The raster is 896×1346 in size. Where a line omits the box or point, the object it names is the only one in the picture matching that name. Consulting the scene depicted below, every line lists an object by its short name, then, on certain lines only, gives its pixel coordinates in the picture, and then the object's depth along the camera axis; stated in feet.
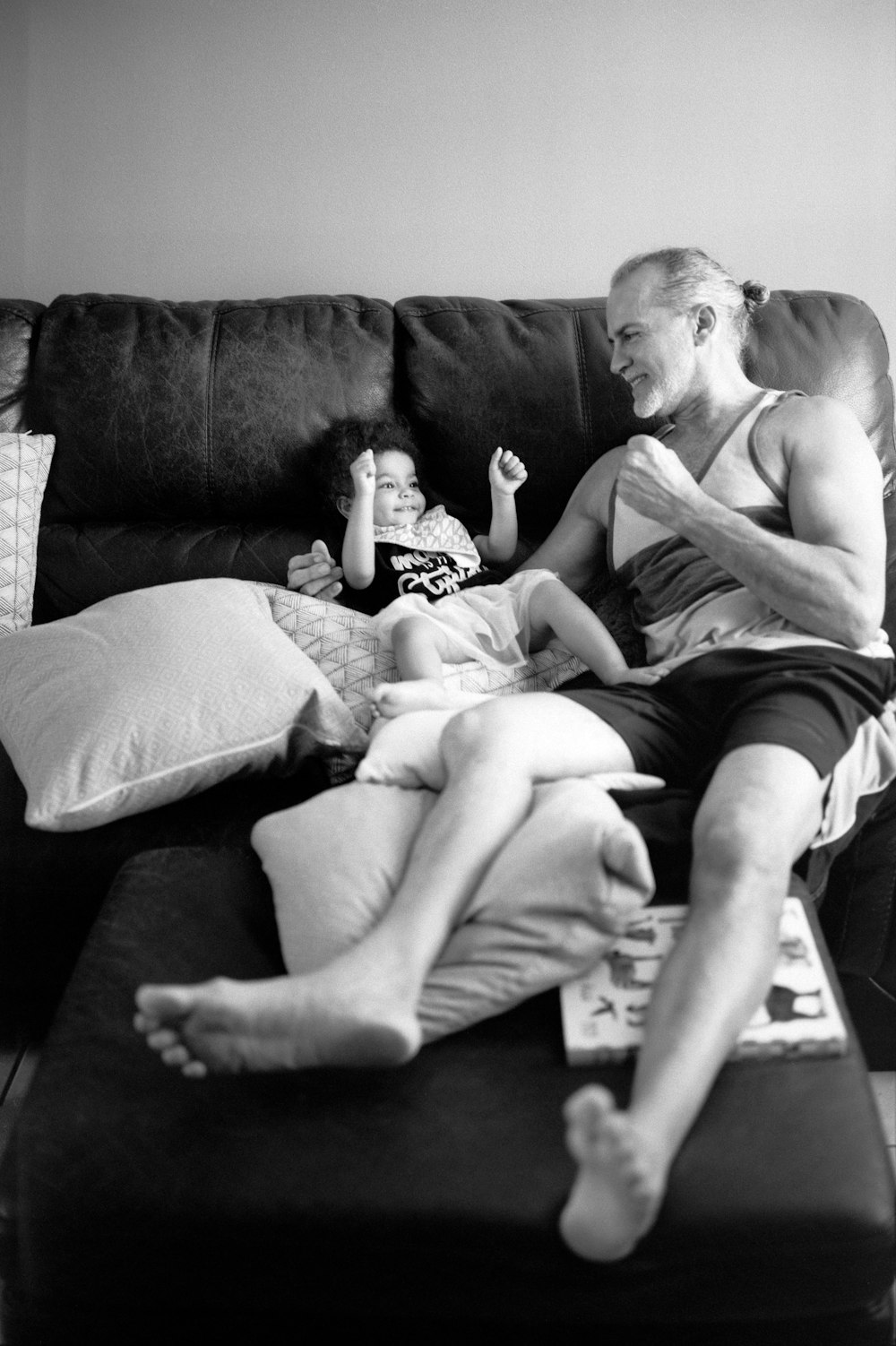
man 3.51
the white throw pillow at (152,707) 5.16
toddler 6.20
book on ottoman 3.76
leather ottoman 3.36
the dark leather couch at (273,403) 7.11
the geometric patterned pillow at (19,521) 6.91
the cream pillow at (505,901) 3.90
